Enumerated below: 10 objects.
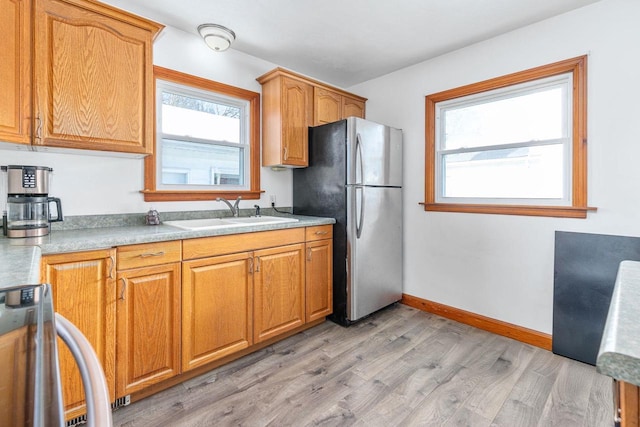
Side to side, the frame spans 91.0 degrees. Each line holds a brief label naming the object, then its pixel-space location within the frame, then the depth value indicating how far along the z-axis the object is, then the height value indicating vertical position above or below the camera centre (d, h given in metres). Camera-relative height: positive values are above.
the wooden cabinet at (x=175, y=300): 1.55 -0.54
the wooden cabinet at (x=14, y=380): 0.33 -0.21
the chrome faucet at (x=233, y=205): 2.67 +0.04
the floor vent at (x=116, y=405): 1.56 -1.05
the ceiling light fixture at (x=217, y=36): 2.34 +1.33
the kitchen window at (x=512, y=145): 2.26 +0.54
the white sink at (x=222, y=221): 2.30 -0.09
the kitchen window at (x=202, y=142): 2.43 +0.59
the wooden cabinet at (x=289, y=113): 2.79 +0.90
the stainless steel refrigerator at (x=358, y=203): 2.70 +0.07
